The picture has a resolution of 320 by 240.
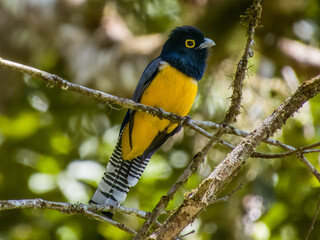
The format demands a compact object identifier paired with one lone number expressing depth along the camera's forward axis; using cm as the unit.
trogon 991
